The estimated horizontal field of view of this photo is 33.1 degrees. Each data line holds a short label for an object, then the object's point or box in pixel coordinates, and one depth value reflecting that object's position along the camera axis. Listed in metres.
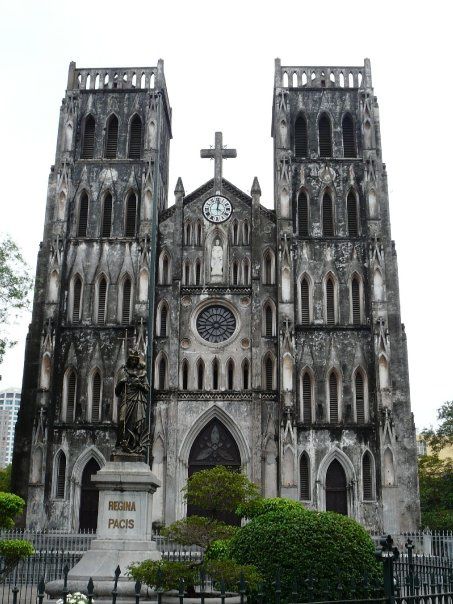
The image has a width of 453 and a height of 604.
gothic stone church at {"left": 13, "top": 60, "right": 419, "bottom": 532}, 32.28
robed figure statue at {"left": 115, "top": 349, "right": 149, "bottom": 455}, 15.52
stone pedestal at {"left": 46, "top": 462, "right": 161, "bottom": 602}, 13.81
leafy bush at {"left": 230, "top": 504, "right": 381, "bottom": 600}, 12.07
